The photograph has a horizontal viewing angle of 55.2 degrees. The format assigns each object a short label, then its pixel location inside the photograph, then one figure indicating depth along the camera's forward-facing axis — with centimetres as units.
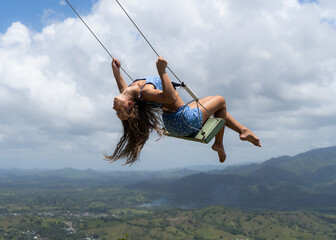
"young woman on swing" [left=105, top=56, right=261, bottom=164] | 484
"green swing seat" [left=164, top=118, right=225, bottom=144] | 506
